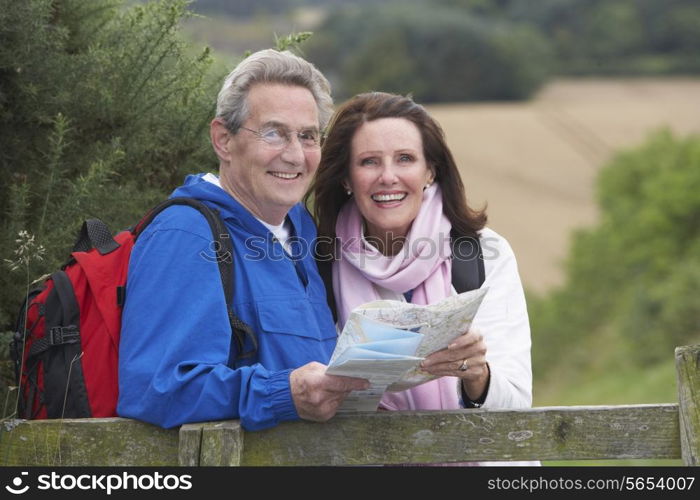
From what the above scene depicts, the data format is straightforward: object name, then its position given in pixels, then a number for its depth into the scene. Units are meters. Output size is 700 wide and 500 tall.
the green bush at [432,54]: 71.44
